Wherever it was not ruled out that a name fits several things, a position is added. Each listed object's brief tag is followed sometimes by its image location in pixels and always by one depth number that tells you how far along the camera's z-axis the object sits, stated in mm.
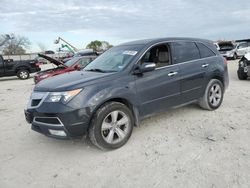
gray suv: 2667
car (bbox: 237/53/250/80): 7143
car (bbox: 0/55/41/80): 11785
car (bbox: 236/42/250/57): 16639
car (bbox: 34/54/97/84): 7809
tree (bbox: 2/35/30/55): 58877
